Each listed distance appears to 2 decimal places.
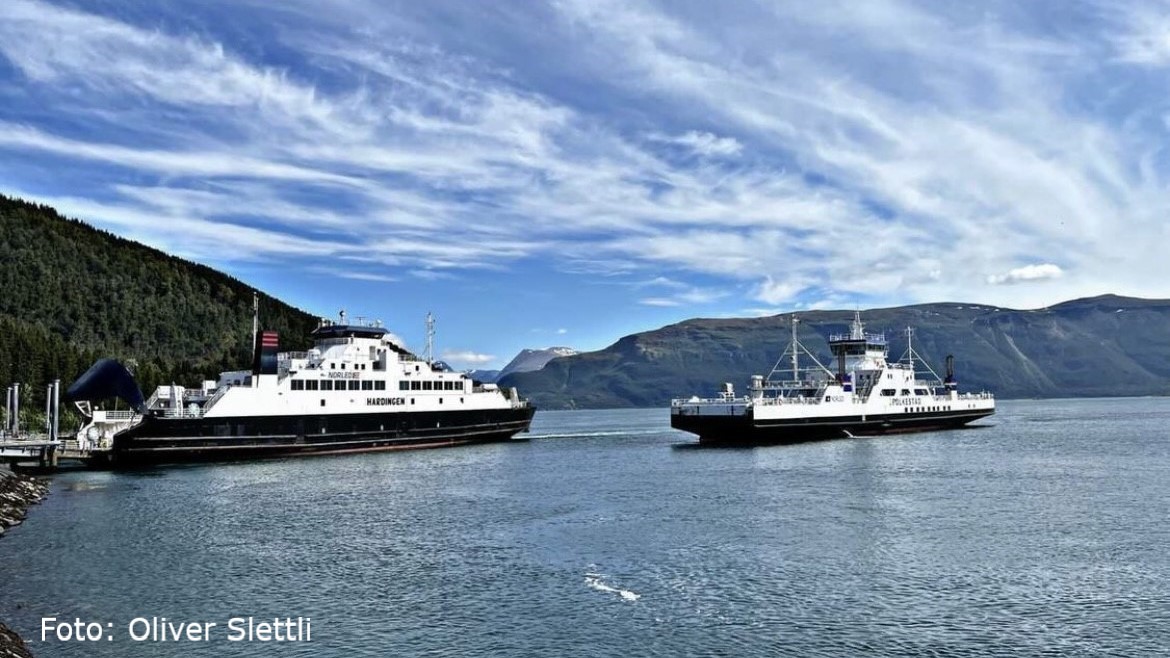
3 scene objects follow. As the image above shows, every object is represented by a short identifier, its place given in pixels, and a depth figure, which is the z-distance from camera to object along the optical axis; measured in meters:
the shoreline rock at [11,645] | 19.72
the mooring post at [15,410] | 70.24
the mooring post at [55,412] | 65.38
